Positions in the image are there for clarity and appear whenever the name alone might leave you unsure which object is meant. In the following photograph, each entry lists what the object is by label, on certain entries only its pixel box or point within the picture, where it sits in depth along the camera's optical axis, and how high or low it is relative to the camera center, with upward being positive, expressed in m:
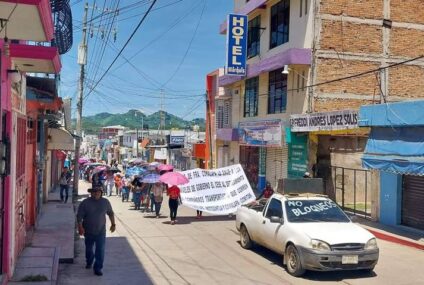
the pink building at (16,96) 6.68 +0.75
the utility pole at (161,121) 71.22 +2.52
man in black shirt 9.77 -1.69
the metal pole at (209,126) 39.72 +1.07
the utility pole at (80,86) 27.20 +2.89
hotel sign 26.39 +5.20
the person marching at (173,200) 17.28 -2.19
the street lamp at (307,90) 22.61 +2.33
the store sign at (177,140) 57.25 -0.16
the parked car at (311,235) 9.53 -1.95
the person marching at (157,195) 19.05 -2.21
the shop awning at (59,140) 22.20 -0.14
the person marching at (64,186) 22.97 -2.35
